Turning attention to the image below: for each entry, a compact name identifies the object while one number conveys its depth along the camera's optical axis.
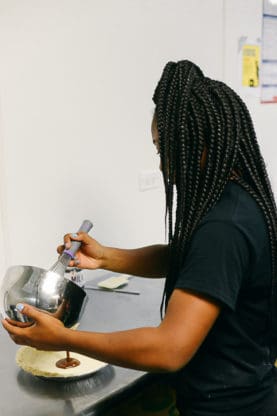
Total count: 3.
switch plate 1.72
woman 0.78
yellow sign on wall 2.09
